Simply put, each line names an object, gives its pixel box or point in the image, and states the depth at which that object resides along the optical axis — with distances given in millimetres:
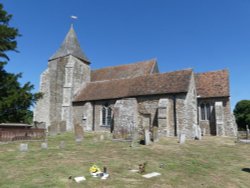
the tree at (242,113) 47094
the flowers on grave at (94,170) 8458
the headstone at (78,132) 17719
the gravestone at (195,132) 20981
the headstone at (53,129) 22812
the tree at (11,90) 21141
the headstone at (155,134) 17672
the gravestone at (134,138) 15458
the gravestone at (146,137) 15741
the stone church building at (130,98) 22453
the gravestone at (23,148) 13109
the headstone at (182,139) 17248
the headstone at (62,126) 24609
